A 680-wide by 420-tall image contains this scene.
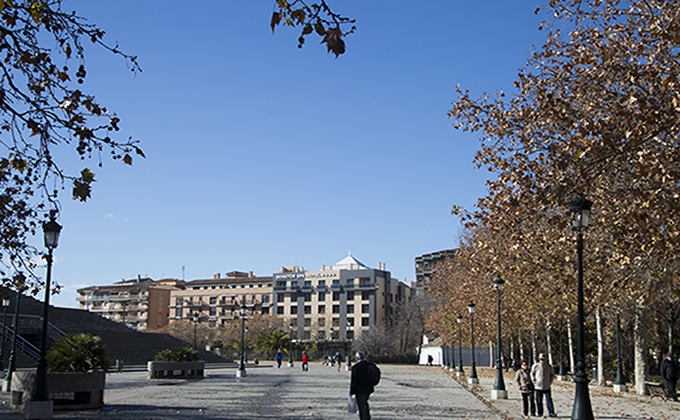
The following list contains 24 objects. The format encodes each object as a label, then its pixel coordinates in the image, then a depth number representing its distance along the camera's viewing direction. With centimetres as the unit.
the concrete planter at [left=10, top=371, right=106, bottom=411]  1939
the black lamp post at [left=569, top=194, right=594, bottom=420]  1368
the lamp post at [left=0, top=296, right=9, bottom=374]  4119
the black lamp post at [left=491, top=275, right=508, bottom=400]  2677
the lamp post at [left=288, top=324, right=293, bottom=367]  10675
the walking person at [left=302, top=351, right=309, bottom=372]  5841
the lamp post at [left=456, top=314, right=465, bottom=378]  4959
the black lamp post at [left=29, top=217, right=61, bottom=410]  1727
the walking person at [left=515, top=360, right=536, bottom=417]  2028
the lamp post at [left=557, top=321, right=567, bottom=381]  4468
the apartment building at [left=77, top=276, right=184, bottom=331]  14512
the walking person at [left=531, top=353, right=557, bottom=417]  1942
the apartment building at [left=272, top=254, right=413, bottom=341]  12662
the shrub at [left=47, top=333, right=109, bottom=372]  2084
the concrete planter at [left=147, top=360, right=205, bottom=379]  3888
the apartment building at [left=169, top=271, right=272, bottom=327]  13912
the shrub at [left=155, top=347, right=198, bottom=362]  4009
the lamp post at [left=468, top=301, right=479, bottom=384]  3916
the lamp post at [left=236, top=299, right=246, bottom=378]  4422
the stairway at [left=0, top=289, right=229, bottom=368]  6412
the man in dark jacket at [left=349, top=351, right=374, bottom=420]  1559
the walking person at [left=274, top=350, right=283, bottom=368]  6610
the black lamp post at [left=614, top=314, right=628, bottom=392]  3150
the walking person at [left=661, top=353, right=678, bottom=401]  2622
